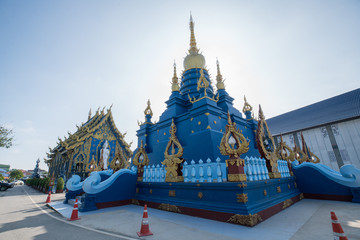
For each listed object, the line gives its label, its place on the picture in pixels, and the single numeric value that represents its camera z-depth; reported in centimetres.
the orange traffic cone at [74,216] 538
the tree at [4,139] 1959
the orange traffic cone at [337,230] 230
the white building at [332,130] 1922
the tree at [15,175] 6475
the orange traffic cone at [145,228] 377
